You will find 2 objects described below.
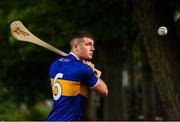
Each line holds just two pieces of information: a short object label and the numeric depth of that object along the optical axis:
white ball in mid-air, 16.75
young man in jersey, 12.45
